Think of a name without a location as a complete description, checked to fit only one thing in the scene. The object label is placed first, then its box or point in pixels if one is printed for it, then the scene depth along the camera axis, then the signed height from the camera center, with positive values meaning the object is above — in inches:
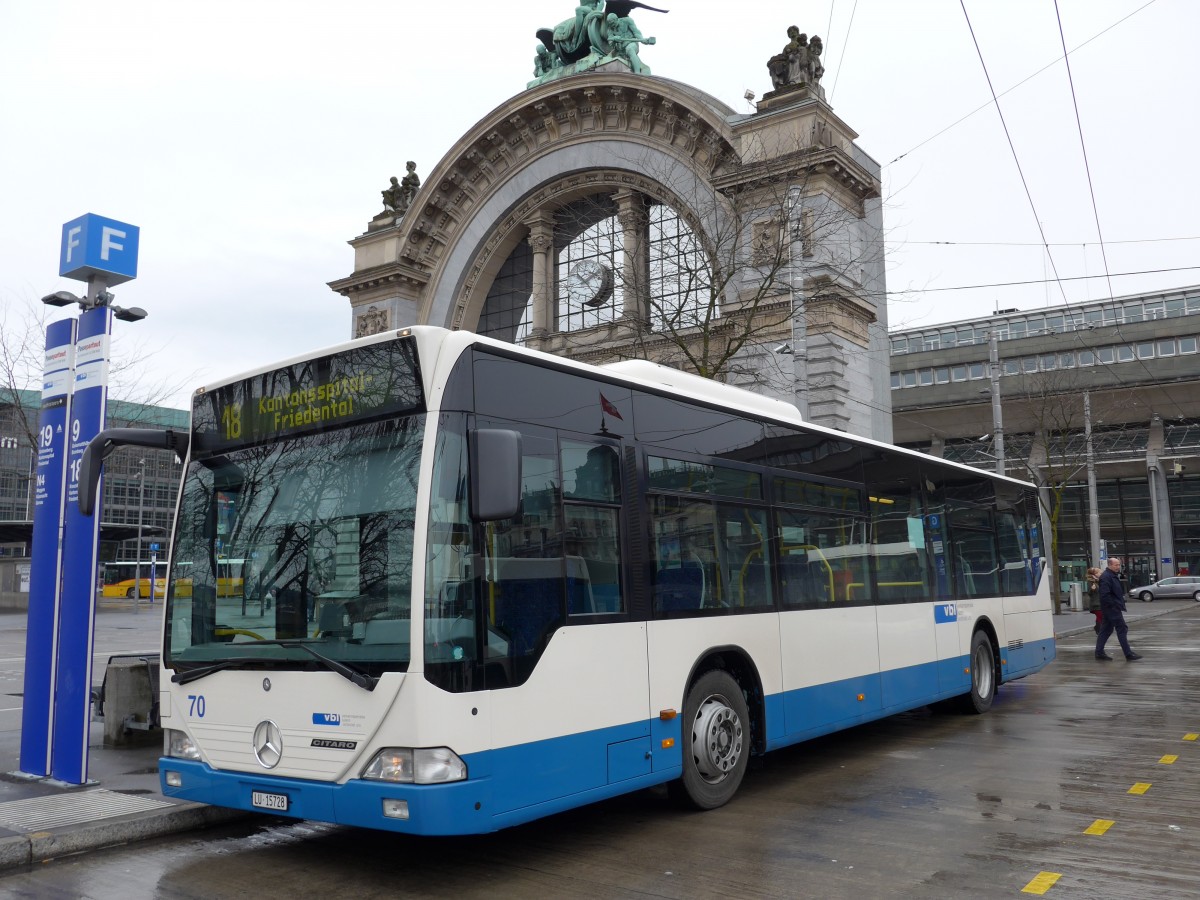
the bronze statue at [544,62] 1456.3 +720.7
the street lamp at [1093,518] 1646.2 +91.6
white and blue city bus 219.3 -0.9
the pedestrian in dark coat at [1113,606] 737.0 -22.0
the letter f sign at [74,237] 354.0 +120.1
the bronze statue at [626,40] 1402.6 +722.7
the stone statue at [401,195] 1514.5 +562.7
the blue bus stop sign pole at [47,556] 330.3 +13.0
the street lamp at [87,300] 347.3 +97.5
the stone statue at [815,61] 1145.2 +559.5
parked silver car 2064.5 -30.7
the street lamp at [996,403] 1049.5 +177.9
